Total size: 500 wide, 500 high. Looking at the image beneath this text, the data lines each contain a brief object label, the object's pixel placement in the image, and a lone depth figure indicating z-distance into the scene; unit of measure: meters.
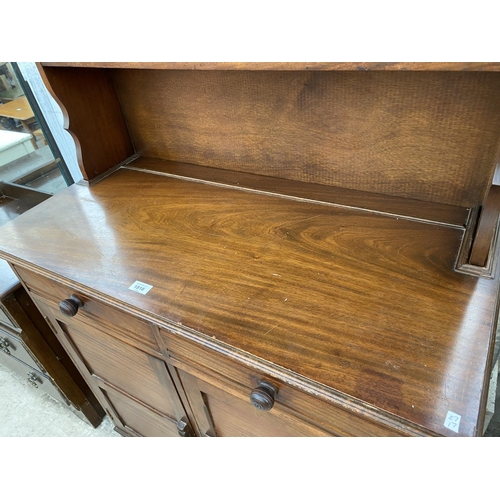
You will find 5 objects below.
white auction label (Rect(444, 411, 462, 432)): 0.45
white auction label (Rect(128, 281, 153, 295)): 0.71
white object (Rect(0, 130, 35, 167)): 1.72
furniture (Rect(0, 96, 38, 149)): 1.59
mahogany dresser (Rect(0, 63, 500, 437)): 0.55
